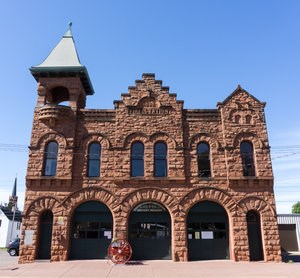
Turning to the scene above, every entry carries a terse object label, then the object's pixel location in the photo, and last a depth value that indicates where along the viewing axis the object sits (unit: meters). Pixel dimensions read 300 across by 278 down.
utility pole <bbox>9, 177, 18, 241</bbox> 71.75
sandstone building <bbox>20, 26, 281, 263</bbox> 15.95
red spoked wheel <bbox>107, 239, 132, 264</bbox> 14.67
